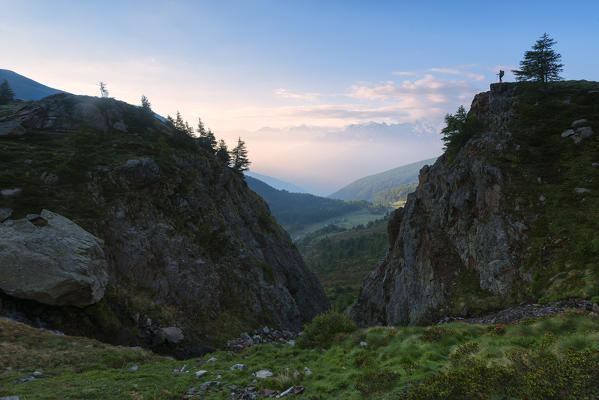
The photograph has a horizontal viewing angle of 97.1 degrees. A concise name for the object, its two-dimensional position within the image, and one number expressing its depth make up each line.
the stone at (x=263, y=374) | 12.77
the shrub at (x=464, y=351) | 10.38
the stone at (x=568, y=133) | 31.03
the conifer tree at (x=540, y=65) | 40.12
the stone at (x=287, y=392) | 10.69
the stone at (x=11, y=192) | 26.52
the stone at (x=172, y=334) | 24.83
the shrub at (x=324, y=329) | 17.53
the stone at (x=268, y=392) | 10.88
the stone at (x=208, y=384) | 12.25
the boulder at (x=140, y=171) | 36.09
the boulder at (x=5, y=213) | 24.09
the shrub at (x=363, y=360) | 12.19
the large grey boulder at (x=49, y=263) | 18.66
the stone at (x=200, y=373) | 13.87
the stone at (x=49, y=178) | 30.92
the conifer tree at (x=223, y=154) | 69.94
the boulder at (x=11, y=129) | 38.78
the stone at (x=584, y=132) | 29.83
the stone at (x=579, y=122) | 31.61
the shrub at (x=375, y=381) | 9.61
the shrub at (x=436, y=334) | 12.79
